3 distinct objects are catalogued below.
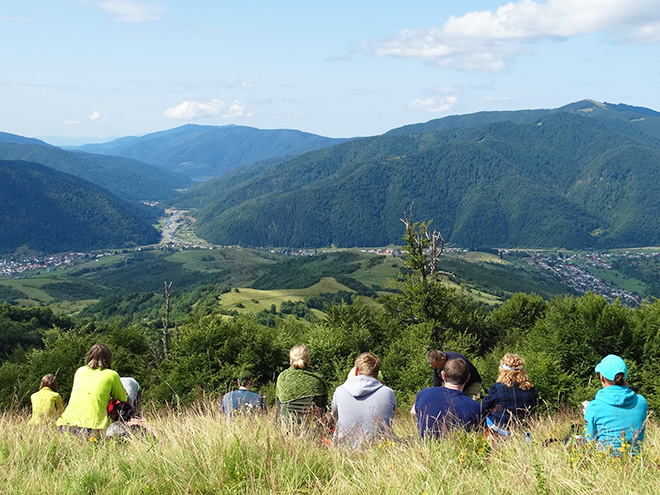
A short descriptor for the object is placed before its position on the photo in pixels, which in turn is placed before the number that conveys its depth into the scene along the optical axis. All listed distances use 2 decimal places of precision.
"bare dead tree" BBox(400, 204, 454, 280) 34.78
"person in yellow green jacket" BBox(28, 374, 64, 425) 7.73
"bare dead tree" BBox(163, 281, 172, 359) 36.70
